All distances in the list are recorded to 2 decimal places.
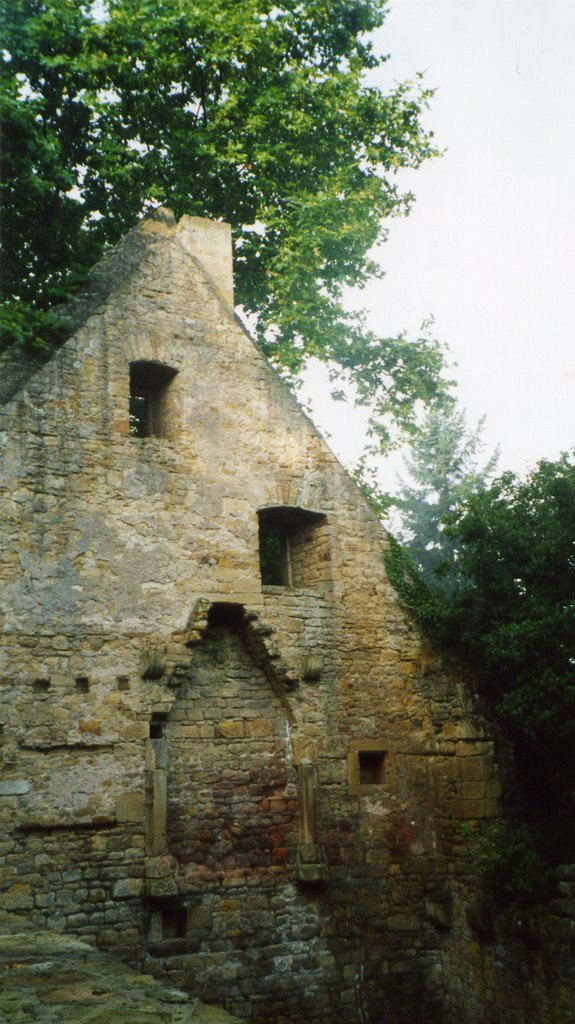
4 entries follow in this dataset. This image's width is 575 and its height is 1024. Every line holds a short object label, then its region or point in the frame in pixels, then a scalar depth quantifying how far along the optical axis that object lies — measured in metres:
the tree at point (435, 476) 33.00
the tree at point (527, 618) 9.59
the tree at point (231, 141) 13.38
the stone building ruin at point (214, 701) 8.59
